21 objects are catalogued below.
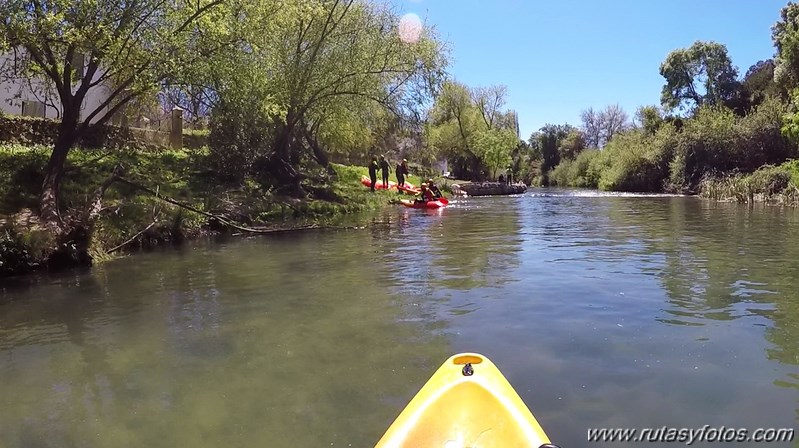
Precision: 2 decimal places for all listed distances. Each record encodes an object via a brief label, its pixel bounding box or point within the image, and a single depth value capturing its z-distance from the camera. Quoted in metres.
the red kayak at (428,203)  26.20
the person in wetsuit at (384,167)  31.07
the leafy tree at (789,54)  35.38
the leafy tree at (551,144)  75.19
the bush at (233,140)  20.78
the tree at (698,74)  51.69
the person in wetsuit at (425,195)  26.85
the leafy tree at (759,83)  44.52
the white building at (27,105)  24.81
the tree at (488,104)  59.47
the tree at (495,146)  52.91
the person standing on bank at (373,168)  29.38
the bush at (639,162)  46.38
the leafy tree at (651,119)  53.69
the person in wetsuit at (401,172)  32.59
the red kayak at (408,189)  31.89
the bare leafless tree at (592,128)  82.56
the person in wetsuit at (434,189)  27.69
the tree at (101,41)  11.16
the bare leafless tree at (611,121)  82.88
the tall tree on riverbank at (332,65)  21.67
